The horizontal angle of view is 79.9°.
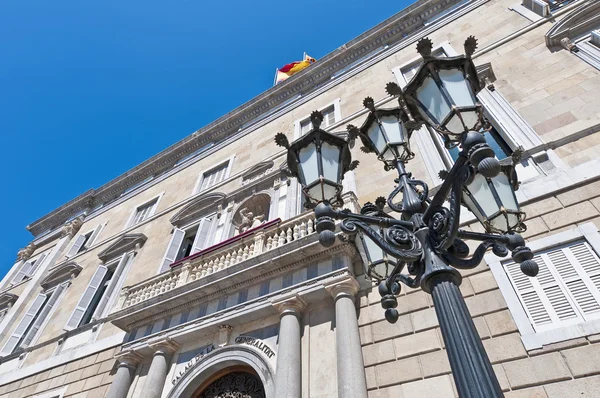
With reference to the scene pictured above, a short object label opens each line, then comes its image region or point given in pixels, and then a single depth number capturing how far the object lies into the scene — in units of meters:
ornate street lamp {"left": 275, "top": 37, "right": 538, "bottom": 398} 2.34
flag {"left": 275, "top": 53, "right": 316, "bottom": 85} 19.83
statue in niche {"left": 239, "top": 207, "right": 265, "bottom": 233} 11.08
